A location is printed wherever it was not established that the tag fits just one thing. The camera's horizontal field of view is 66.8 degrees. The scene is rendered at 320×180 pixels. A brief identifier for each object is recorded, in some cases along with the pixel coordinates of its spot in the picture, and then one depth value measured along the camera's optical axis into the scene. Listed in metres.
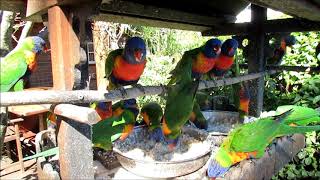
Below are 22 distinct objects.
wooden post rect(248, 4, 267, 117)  2.35
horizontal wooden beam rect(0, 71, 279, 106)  0.87
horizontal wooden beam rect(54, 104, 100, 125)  0.89
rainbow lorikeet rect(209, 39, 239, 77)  2.30
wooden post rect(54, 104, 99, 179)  1.05
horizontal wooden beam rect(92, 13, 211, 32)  1.69
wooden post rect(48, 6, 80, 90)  1.06
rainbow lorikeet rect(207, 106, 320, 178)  1.71
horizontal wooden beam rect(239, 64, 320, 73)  2.58
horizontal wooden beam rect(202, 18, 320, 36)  2.18
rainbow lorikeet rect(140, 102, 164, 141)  1.83
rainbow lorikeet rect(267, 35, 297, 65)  3.42
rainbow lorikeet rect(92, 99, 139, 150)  1.57
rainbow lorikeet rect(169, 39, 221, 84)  2.08
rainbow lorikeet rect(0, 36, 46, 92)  1.46
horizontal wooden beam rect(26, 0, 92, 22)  1.04
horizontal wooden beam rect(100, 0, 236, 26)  1.61
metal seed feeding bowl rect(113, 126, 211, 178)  1.44
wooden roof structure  0.98
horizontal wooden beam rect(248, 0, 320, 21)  1.33
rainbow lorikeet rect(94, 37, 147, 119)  1.75
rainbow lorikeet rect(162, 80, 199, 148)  1.54
